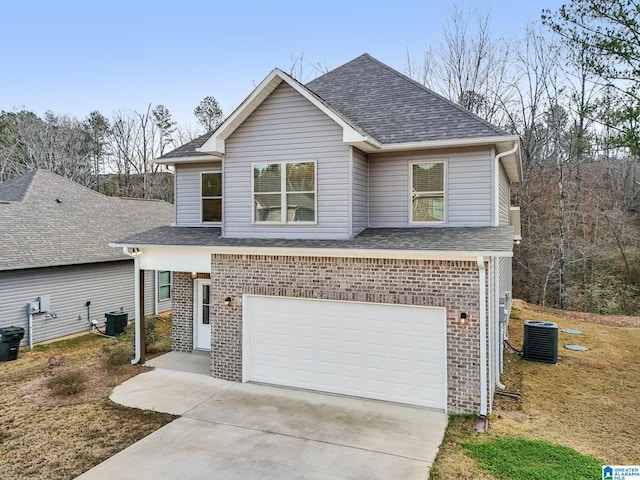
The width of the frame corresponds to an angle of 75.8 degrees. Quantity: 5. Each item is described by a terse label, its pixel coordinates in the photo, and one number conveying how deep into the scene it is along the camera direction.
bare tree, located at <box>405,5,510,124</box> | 22.33
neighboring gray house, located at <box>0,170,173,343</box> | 12.18
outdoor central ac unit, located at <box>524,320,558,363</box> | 10.48
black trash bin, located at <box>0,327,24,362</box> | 10.82
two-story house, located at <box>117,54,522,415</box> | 7.56
